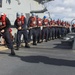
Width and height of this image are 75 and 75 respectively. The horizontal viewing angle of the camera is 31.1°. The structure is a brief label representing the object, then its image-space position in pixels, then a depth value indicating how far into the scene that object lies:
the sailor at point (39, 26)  7.77
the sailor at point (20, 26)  6.43
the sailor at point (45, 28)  8.88
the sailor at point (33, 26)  7.22
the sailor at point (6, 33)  5.20
